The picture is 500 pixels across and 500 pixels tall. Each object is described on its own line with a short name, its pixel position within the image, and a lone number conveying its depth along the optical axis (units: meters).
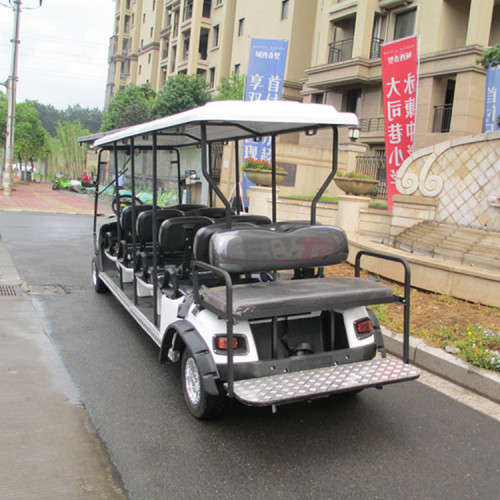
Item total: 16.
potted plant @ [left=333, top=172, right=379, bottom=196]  9.55
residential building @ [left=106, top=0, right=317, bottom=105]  27.27
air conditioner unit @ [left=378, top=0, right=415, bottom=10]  20.61
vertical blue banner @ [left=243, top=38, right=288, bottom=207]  15.56
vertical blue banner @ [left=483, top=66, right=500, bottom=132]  10.75
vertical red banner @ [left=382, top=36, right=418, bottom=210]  10.26
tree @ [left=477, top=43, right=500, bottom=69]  8.20
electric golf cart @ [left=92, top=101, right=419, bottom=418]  3.13
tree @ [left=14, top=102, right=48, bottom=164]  41.06
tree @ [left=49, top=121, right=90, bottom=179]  45.59
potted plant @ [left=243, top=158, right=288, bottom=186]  12.67
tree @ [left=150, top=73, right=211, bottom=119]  29.80
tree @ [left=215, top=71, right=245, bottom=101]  23.60
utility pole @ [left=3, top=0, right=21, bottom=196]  22.55
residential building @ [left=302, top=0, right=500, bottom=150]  17.98
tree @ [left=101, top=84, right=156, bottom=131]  33.53
